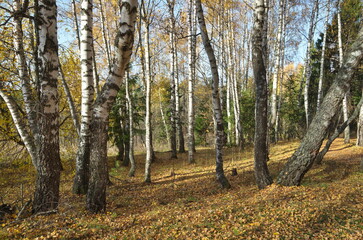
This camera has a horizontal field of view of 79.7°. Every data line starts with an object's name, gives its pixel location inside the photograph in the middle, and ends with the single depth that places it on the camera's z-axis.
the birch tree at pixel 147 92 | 8.30
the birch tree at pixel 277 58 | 10.91
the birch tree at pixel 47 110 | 4.41
